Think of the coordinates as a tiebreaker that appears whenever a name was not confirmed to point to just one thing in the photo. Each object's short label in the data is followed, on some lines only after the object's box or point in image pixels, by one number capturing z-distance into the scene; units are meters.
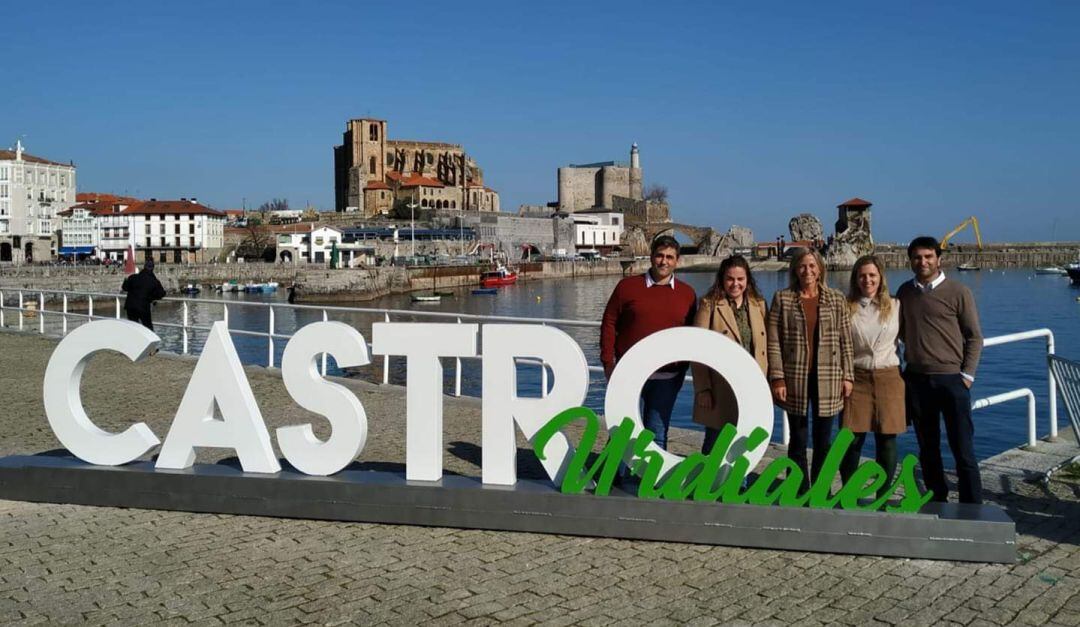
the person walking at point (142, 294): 13.80
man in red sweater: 5.78
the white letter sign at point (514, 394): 5.48
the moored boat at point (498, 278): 83.50
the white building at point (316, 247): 99.50
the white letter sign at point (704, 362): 5.27
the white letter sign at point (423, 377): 5.70
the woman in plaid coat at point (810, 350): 5.32
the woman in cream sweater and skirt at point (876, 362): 5.41
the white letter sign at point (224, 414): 5.95
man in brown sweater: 5.35
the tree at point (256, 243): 106.19
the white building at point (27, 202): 91.25
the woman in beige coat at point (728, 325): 5.54
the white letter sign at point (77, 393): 6.25
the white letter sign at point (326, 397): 5.75
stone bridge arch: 147.25
